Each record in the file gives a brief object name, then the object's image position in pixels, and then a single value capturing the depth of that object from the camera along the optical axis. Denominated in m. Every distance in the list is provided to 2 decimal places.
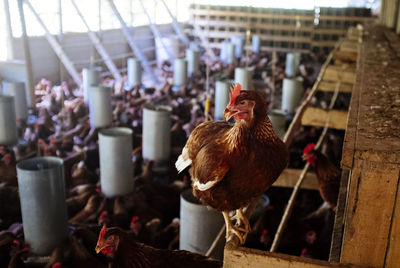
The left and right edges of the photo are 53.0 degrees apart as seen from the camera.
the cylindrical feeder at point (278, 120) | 4.07
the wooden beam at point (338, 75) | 4.18
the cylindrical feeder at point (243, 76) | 7.05
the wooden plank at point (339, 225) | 1.63
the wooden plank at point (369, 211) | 1.14
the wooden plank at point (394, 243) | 1.17
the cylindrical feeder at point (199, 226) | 2.73
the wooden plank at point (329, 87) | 4.18
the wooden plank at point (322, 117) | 3.00
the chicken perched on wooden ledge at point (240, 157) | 1.39
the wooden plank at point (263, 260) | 1.20
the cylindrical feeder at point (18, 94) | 5.42
